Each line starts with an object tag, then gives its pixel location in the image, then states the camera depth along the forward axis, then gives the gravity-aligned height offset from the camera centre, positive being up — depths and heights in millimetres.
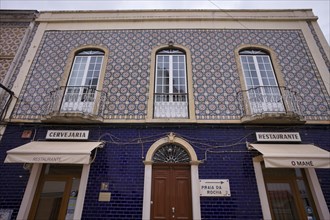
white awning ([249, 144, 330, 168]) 4816 +1335
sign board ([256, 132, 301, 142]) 5738 +2166
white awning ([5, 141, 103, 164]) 4965 +1412
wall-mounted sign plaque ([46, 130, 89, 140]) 5863 +2219
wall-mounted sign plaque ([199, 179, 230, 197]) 5188 +763
